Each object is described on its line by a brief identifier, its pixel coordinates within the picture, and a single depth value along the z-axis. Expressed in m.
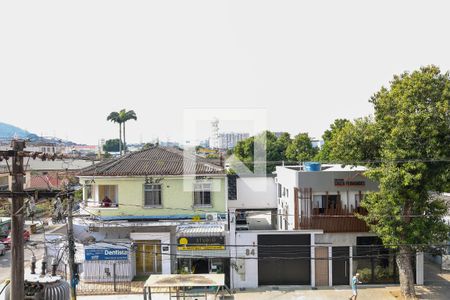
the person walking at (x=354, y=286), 19.36
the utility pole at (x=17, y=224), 8.93
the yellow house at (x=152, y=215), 22.56
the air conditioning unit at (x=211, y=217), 23.22
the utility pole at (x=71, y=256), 14.15
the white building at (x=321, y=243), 21.73
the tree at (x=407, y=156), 17.58
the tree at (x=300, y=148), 56.12
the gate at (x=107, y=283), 21.47
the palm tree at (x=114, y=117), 68.42
